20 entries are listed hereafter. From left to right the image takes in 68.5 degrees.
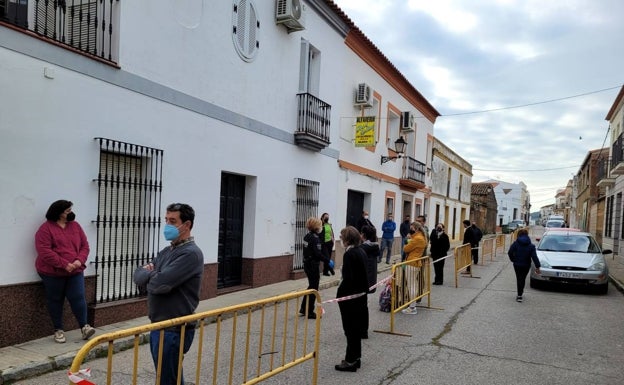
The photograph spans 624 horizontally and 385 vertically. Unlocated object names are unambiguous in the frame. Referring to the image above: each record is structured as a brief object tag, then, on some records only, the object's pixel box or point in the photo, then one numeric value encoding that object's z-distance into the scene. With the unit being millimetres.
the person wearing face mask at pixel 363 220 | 13361
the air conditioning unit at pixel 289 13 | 9609
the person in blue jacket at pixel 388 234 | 15188
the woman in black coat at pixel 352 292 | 5027
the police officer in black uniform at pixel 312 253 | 7223
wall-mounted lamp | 16609
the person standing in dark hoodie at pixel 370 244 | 6629
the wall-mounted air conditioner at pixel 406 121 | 18062
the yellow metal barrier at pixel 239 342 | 2764
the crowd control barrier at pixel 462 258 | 11359
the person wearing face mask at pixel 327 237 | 8625
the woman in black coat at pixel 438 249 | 11320
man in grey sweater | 3168
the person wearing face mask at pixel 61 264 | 5230
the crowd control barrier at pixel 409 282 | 7002
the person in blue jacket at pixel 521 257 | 9336
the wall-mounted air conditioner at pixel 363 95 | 14035
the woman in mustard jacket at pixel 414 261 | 7707
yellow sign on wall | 13297
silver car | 10312
